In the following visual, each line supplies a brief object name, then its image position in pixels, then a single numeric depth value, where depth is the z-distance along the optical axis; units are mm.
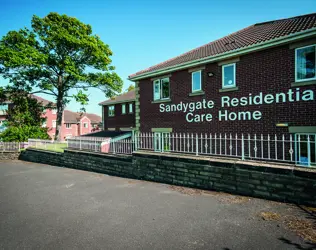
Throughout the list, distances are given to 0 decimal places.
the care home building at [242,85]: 7664
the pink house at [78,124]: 45472
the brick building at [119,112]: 24250
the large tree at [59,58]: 21797
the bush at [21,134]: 19408
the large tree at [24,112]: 22609
